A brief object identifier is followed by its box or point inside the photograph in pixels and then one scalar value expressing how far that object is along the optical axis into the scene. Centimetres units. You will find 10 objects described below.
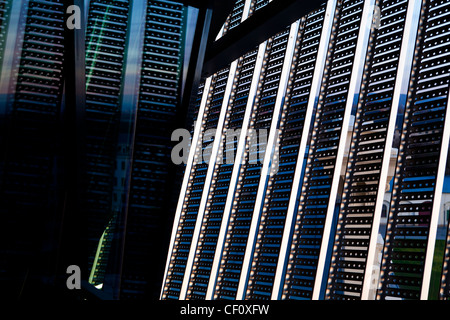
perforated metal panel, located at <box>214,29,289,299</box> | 720
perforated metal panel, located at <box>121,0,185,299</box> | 482
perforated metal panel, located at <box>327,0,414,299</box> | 504
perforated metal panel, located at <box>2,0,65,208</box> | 426
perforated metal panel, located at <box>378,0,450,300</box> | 441
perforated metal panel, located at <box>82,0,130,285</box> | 461
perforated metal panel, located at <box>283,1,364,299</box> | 572
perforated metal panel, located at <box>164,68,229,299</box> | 857
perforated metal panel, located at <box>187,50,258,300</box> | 793
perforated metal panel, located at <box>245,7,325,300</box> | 646
